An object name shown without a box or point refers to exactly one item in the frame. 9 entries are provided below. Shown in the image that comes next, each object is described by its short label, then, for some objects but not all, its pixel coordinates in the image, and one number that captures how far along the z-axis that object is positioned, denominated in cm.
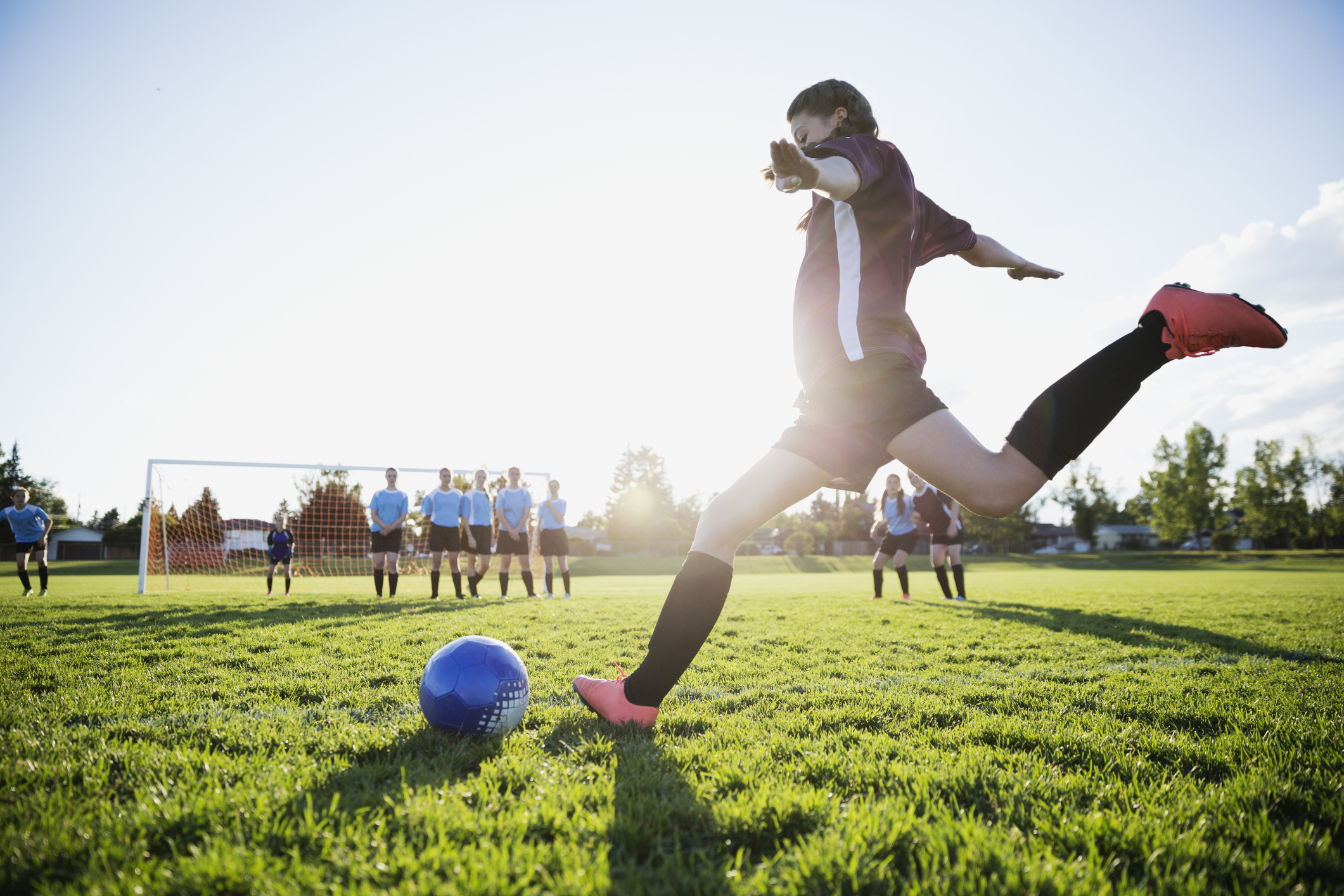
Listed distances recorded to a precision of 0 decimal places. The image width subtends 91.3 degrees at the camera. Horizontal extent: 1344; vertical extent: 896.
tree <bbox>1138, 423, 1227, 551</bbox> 5309
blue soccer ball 280
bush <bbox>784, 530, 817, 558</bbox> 5609
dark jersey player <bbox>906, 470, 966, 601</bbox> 1098
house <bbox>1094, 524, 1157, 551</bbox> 9569
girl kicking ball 225
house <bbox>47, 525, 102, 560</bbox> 4991
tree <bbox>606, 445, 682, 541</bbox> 7032
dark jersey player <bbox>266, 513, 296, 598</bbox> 1416
